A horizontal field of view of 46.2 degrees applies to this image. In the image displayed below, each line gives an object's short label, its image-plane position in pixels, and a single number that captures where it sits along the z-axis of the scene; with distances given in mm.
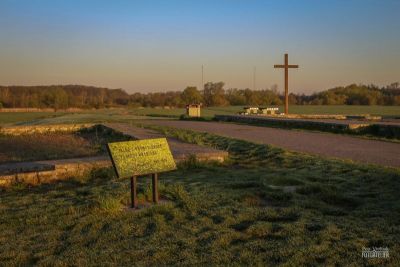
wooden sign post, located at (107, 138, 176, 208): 5738
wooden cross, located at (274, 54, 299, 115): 25891
